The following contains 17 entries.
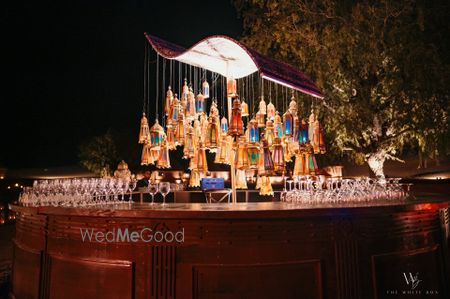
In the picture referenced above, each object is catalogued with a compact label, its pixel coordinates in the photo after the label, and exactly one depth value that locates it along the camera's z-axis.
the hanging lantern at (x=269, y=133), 6.91
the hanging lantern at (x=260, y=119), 7.58
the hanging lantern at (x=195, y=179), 7.57
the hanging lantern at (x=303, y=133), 6.51
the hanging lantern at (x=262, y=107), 7.79
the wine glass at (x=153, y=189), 4.91
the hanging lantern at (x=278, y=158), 6.53
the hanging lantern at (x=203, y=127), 7.01
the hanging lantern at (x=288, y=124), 6.77
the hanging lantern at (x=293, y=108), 6.86
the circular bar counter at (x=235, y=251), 4.07
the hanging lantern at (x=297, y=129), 6.55
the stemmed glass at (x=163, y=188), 4.84
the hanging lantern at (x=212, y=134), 6.68
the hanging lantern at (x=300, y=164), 6.67
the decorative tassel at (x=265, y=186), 7.15
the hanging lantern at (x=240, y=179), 7.20
